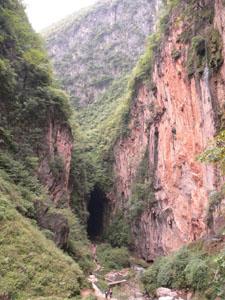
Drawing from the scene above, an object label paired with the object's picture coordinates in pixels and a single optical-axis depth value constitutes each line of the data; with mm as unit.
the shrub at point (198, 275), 17641
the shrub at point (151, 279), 21812
